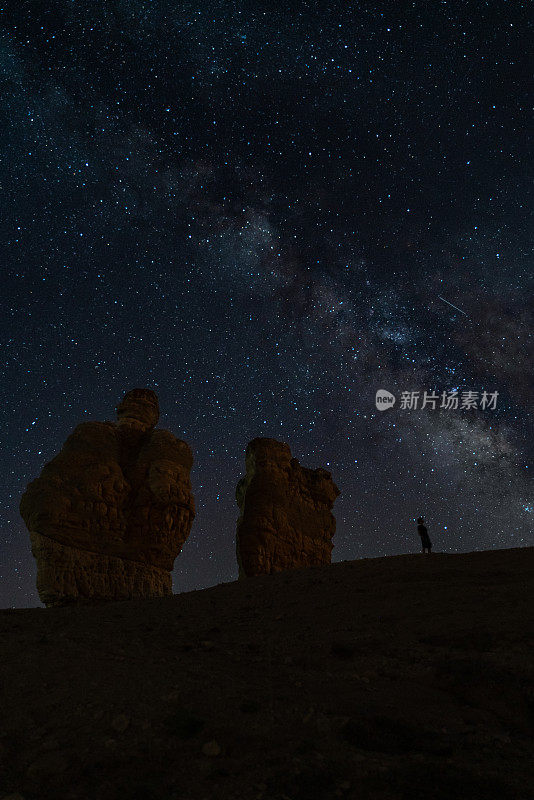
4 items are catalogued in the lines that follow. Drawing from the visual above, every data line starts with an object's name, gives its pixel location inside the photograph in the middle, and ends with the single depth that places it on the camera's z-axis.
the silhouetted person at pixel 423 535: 20.44
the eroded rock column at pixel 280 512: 27.08
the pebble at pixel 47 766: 4.15
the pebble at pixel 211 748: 4.51
